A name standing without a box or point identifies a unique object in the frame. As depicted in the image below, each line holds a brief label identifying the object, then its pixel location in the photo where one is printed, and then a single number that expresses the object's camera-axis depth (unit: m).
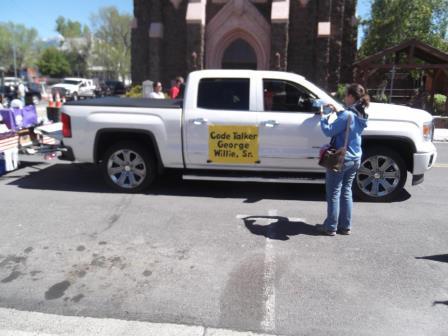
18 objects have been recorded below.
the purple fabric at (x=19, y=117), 8.02
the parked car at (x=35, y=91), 32.87
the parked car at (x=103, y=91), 40.38
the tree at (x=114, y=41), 60.47
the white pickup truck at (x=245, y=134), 6.09
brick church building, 20.97
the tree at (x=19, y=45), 77.56
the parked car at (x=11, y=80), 46.09
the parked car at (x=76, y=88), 38.19
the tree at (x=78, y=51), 75.06
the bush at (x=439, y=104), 19.70
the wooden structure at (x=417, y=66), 17.52
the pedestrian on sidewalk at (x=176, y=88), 11.72
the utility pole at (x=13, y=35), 76.93
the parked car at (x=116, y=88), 41.08
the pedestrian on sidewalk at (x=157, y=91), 11.27
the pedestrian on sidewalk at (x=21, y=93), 22.00
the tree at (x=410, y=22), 24.48
